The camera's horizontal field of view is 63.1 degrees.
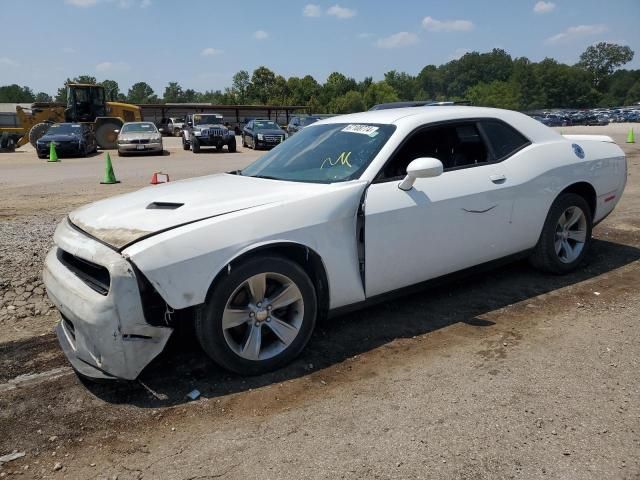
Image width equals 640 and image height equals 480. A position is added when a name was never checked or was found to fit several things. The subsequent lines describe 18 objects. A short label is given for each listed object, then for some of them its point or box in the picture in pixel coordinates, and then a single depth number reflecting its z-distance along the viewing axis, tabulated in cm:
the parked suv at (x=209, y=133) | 2389
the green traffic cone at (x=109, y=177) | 1282
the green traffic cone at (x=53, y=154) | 1970
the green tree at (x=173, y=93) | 16836
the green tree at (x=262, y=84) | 9256
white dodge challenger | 293
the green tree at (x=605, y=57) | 16688
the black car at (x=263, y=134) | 2495
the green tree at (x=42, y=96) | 16732
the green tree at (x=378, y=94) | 9912
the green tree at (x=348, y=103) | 8769
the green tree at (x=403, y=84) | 13550
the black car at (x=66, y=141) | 2114
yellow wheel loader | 2703
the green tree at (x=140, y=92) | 16370
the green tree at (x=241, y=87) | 9648
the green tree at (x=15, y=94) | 12905
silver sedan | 2162
